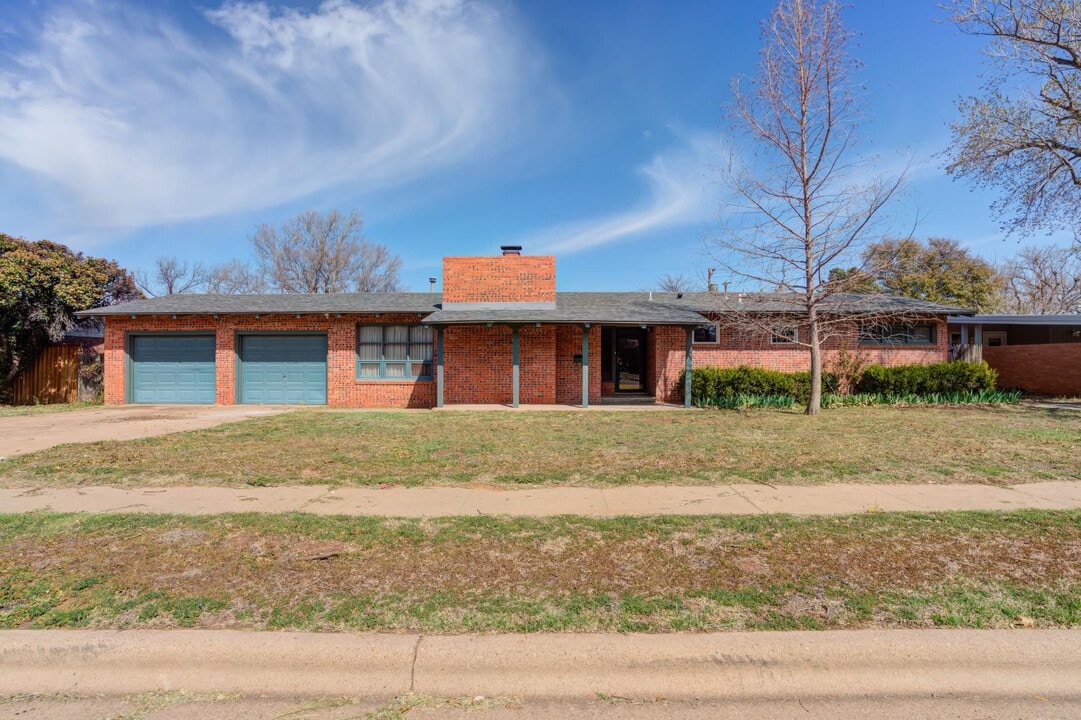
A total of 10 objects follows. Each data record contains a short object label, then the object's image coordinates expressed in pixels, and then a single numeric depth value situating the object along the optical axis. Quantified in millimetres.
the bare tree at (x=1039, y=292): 36562
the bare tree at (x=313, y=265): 37219
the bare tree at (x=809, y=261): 12562
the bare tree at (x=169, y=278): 39156
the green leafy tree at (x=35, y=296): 15422
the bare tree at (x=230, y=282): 40156
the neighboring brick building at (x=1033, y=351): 17219
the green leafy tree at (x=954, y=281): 31391
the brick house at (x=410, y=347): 15281
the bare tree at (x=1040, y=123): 13359
